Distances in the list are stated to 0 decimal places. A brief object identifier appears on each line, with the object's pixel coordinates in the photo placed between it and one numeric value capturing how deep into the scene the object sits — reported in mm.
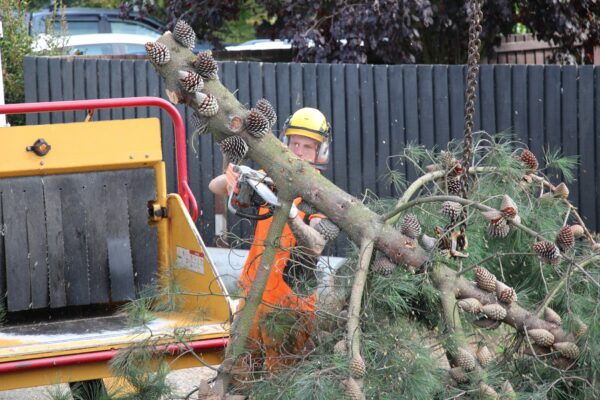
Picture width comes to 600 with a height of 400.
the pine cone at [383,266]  5607
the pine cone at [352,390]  4795
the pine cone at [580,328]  5534
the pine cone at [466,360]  5334
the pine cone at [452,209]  5634
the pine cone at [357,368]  4922
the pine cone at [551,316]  5664
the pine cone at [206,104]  5428
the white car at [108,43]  28576
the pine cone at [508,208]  5404
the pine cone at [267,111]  5697
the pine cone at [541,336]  5517
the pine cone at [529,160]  7022
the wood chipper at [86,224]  8712
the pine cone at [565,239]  5504
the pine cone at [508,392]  5255
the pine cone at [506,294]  5587
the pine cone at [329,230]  5790
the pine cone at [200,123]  5571
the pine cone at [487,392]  5171
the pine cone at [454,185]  6216
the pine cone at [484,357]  5434
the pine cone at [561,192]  7068
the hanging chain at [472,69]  5754
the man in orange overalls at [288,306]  5797
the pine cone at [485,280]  5631
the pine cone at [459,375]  5318
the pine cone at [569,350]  5487
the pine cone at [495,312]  5507
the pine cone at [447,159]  6529
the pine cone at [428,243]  5761
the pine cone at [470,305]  5471
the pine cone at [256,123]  5517
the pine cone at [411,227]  5670
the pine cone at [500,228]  5411
